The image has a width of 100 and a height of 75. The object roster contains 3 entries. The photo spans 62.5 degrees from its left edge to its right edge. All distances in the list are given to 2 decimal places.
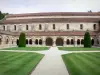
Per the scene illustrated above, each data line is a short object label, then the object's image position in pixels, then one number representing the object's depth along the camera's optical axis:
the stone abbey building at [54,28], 22.39
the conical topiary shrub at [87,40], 18.38
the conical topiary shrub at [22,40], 19.38
